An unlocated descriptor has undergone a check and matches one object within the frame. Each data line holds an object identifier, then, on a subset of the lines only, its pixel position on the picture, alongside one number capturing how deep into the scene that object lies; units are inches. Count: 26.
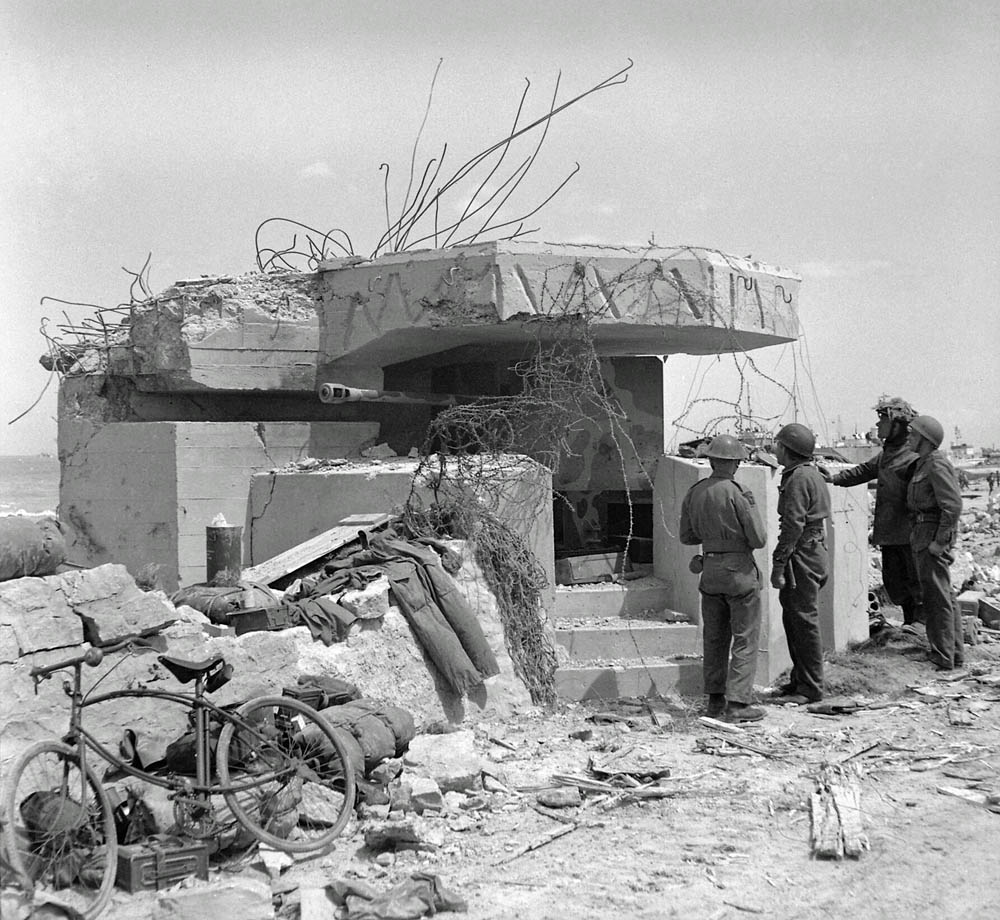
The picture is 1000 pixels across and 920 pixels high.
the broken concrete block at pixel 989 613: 395.2
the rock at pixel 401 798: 190.9
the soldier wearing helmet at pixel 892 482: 325.1
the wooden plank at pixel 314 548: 269.7
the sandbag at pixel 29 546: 173.9
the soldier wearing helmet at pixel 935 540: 304.5
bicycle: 150.9
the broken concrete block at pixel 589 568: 356.2
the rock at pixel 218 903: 144.9
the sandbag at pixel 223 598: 228.5
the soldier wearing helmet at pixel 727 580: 269.4
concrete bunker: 334.3
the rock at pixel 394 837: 174.2
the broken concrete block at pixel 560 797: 199.6
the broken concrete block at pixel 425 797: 192.2
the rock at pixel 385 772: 200.1
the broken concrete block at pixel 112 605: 181.2
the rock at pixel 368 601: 242.7
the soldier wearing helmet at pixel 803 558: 285.3
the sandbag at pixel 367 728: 198.1
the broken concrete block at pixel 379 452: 366.0
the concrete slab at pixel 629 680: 314.7
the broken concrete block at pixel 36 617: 171.2
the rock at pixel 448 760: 207.2
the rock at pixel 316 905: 149.6
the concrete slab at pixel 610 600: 340.8
